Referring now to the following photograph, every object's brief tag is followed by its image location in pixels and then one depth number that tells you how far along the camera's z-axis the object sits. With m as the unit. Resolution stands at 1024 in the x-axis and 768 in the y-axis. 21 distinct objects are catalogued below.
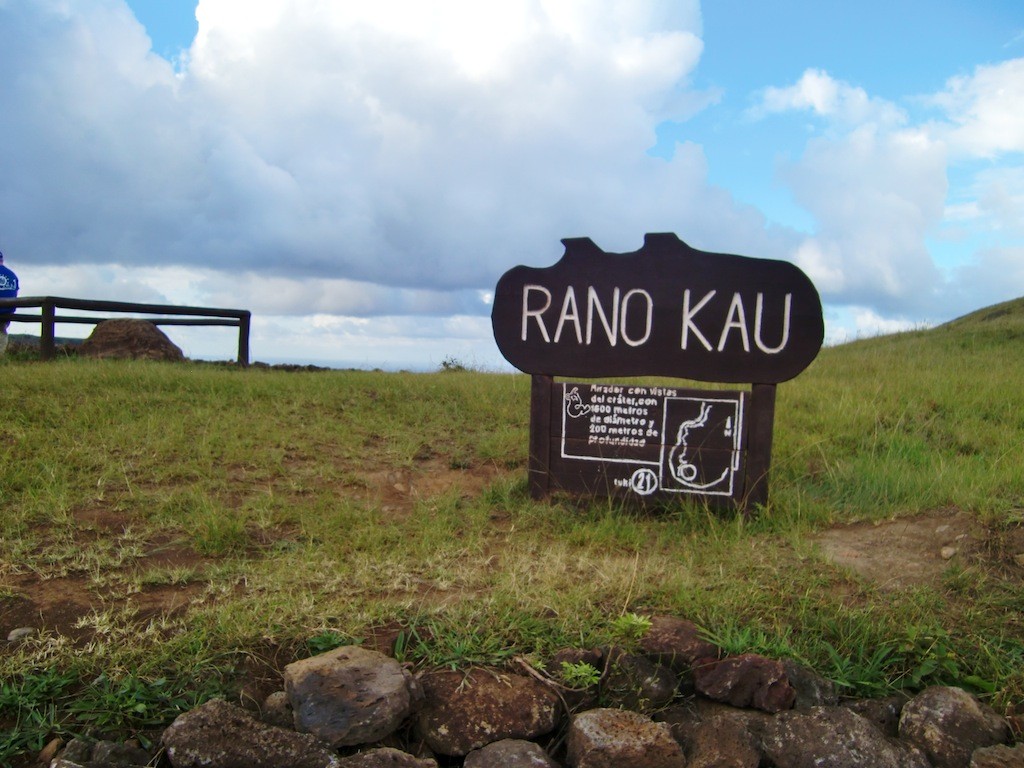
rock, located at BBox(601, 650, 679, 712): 3.63
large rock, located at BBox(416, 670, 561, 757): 3.39
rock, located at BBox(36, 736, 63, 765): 3.32
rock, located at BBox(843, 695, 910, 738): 3.63
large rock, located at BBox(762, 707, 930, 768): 3.30
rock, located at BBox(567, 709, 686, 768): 3.23
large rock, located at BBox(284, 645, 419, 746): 3.35
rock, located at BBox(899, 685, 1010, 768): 3.41
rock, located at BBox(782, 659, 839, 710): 3.67
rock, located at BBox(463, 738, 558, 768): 3.22
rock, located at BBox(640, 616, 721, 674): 3.80
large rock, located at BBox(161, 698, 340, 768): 3.16
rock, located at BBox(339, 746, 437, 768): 3.16
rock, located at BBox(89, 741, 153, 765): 3.24
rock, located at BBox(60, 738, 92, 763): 3.24
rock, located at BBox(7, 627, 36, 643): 3.99
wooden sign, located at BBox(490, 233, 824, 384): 5.89
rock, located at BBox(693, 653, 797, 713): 3.61
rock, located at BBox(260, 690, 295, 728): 3.45
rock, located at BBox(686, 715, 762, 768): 3.29
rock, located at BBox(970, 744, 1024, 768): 3.26
